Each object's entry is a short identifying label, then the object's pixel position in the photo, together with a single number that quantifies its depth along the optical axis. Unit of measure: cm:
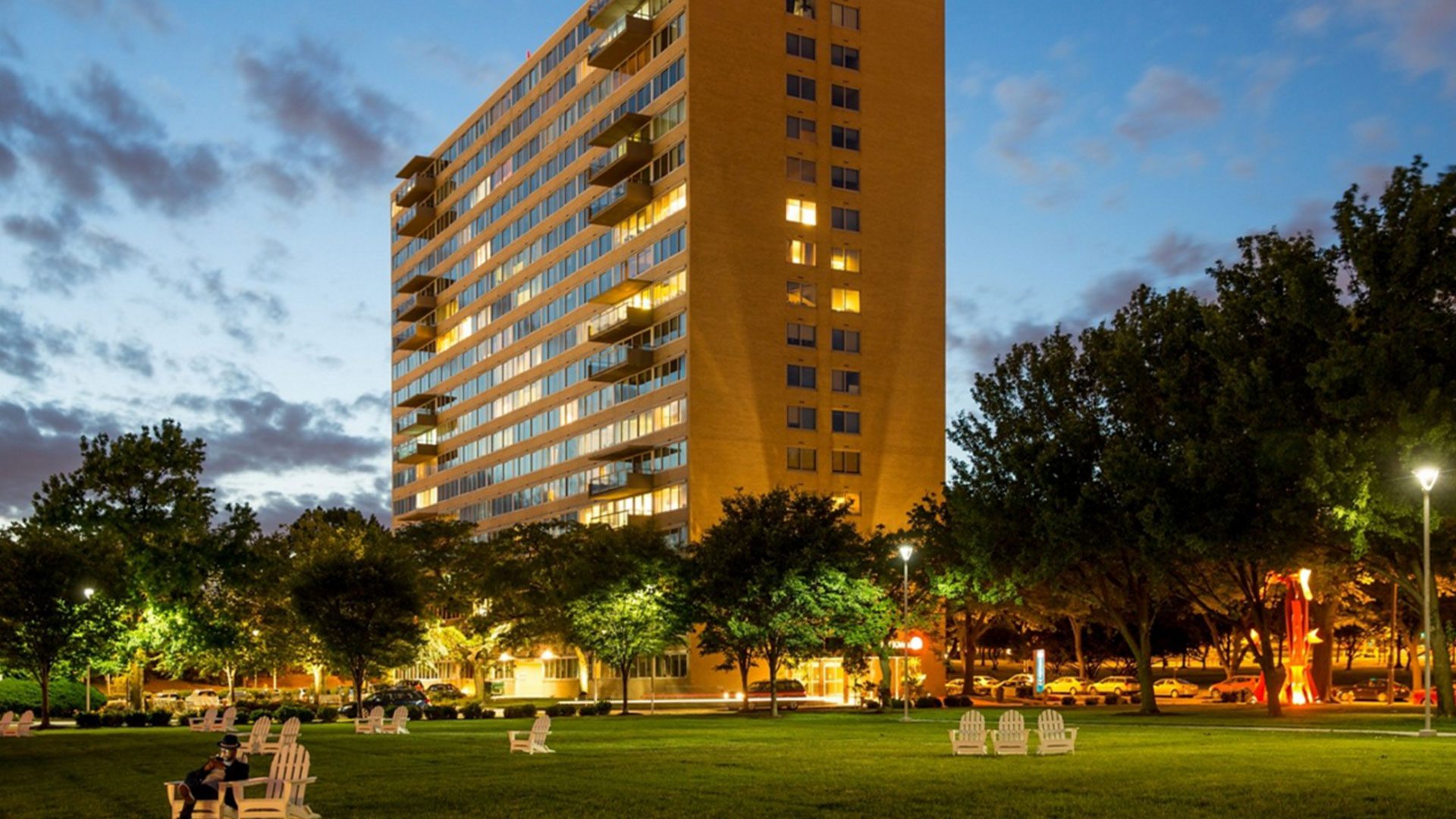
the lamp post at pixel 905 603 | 5534
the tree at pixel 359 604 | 6322
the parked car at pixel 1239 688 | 8249
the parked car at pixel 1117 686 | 9175
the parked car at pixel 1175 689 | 9200
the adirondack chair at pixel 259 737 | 3392
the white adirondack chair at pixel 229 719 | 4721
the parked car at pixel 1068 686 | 9619
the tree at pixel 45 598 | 6322
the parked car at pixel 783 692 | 8269
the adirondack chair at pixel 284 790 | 1950
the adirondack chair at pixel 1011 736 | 3075
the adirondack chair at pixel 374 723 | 4907
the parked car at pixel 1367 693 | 7919
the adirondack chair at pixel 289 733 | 2935
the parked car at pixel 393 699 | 7400
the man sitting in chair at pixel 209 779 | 1969
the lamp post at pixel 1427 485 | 3756
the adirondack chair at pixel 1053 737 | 3117
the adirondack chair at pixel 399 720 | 4869
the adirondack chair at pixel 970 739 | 3180
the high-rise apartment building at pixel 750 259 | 9825
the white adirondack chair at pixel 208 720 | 5106
